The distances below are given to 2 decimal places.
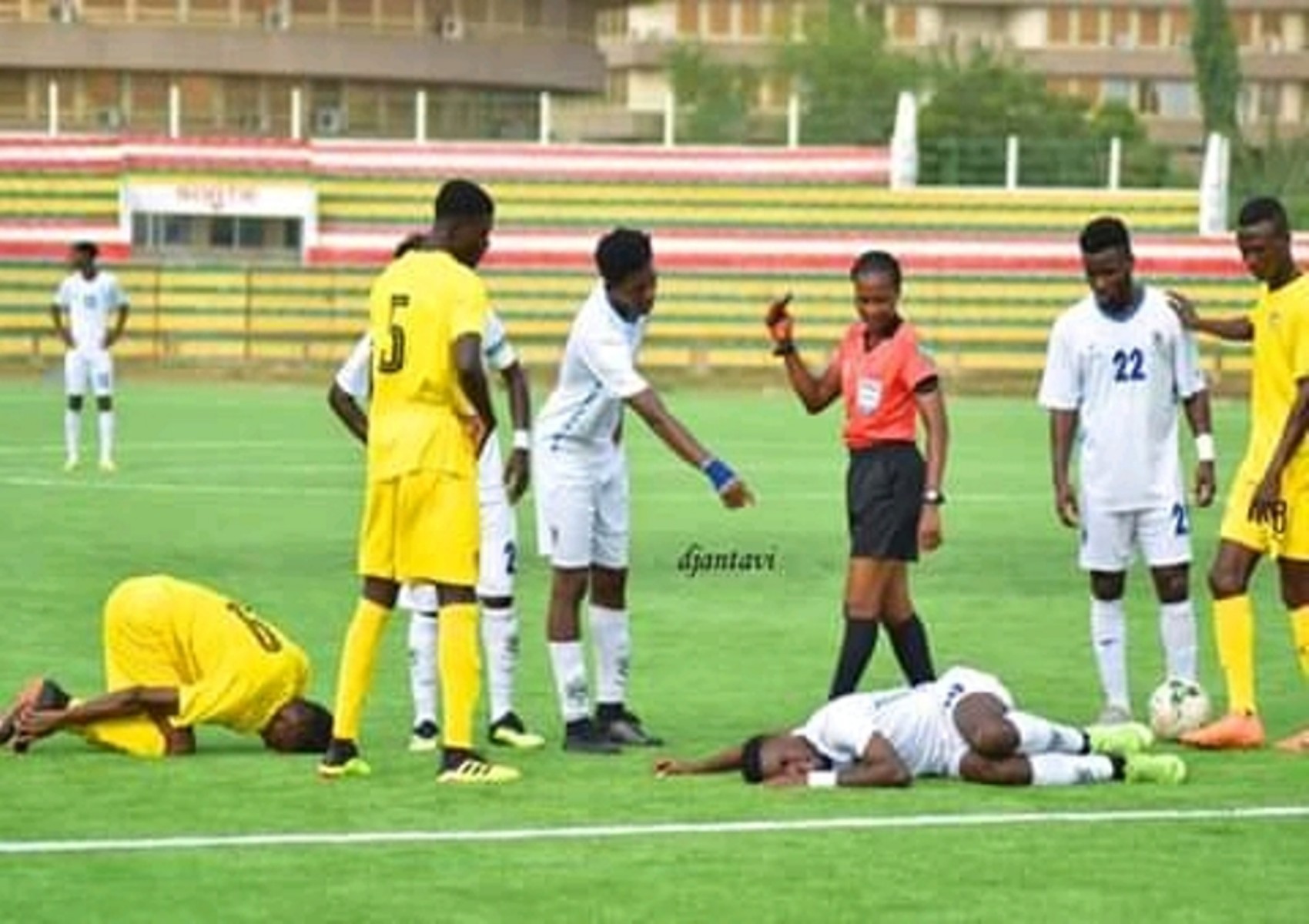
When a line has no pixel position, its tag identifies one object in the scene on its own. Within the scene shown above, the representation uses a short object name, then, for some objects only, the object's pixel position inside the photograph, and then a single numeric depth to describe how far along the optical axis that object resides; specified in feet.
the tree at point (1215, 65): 314.35
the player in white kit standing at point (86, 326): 114.93
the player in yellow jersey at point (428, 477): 43.57
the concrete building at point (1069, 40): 444.96
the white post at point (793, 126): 219.20
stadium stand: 190.29
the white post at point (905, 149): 204.74
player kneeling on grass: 45.34
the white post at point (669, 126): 236.43
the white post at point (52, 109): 245.04
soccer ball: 48.83
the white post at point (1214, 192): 199.93
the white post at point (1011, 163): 203.21
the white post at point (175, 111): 247.05
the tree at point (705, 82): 371.76
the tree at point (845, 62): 361.71
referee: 48.16
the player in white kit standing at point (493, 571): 46.06
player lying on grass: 42.96
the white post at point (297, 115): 273.13
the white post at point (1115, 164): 208.74
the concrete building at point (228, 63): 283.79
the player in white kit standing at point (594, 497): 47.16
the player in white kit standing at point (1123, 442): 49.47
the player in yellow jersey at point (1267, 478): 47.93
